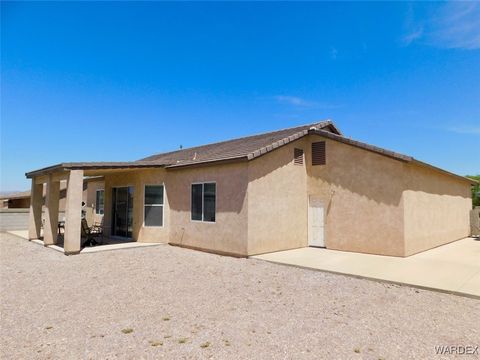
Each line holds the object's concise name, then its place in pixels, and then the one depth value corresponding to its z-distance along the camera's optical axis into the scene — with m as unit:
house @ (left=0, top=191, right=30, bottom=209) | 25.28
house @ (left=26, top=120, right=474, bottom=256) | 10.56
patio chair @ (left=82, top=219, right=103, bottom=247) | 13.18
